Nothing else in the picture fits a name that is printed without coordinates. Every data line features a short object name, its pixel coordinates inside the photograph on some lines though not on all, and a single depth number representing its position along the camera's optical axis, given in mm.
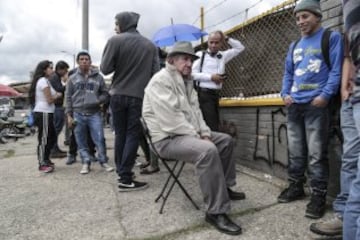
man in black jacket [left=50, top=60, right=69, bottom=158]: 6693
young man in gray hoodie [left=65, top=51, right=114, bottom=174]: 5398
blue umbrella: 6785
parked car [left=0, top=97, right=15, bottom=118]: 22556
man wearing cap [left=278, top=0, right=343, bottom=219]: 3129
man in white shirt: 4820
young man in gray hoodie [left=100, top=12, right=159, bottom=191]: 4227
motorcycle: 12984
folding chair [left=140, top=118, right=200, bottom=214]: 3482
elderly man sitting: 3021
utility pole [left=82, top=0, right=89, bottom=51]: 9548
